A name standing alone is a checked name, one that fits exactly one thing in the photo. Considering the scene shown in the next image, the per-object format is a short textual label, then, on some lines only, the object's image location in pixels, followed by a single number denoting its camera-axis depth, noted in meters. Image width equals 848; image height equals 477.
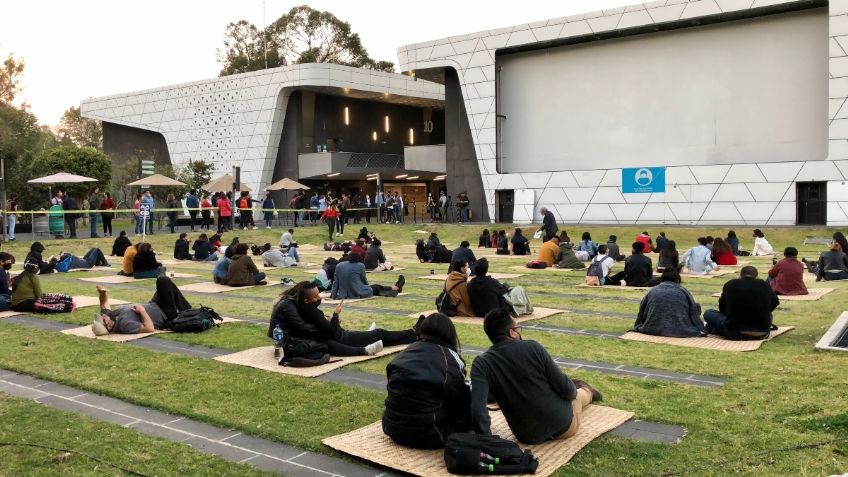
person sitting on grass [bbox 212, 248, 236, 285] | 16.50
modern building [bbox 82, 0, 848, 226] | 29.06
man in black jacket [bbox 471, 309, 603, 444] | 5.23
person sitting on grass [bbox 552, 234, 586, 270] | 19.41
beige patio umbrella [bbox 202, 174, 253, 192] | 38.09
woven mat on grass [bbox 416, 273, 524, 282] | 17.57
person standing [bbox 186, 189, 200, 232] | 32.05
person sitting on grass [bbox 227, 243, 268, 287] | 16.12
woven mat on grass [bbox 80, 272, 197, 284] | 17.69
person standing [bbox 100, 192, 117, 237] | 28.62
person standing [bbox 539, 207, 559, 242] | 26.62
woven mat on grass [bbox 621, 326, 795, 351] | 8.83
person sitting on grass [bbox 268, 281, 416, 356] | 8.34
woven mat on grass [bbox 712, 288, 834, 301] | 12.84
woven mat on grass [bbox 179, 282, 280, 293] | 15.62
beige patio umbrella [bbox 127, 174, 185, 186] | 31.67
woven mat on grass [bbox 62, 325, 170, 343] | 10.04
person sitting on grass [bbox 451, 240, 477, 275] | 16.44
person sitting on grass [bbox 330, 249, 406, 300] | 14.02
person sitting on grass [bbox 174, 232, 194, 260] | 22.94
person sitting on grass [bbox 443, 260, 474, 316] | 11.52
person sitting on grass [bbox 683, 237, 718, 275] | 17.12
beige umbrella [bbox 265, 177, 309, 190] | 39.52
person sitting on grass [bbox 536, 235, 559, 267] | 19.70
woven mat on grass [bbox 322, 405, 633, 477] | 5.09
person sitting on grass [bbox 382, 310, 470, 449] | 5.37
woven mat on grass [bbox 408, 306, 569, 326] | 11.23
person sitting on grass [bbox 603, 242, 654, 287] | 15.05
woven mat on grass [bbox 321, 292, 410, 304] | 13.70
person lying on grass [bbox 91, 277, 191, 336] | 10.35
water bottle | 8.37
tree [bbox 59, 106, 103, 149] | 75.81
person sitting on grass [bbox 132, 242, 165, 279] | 18.03
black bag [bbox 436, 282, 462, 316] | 11.68
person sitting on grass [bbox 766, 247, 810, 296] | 13.23
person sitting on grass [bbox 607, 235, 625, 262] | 20.08
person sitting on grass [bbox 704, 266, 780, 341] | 9.12
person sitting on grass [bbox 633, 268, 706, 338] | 9.56
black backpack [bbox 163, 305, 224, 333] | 10.53
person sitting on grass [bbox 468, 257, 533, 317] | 11.09
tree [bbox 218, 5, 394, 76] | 64.19
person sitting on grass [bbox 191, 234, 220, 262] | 22.91
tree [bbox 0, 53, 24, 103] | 54.16
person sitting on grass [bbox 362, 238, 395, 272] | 19.12
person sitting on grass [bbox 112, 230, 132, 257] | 23.69
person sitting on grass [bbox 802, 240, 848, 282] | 15.34
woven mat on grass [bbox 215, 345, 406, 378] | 8.04
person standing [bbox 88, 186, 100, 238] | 28.16
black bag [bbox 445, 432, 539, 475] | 4.89
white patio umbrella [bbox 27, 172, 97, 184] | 29.98
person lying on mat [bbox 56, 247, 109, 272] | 19.95
